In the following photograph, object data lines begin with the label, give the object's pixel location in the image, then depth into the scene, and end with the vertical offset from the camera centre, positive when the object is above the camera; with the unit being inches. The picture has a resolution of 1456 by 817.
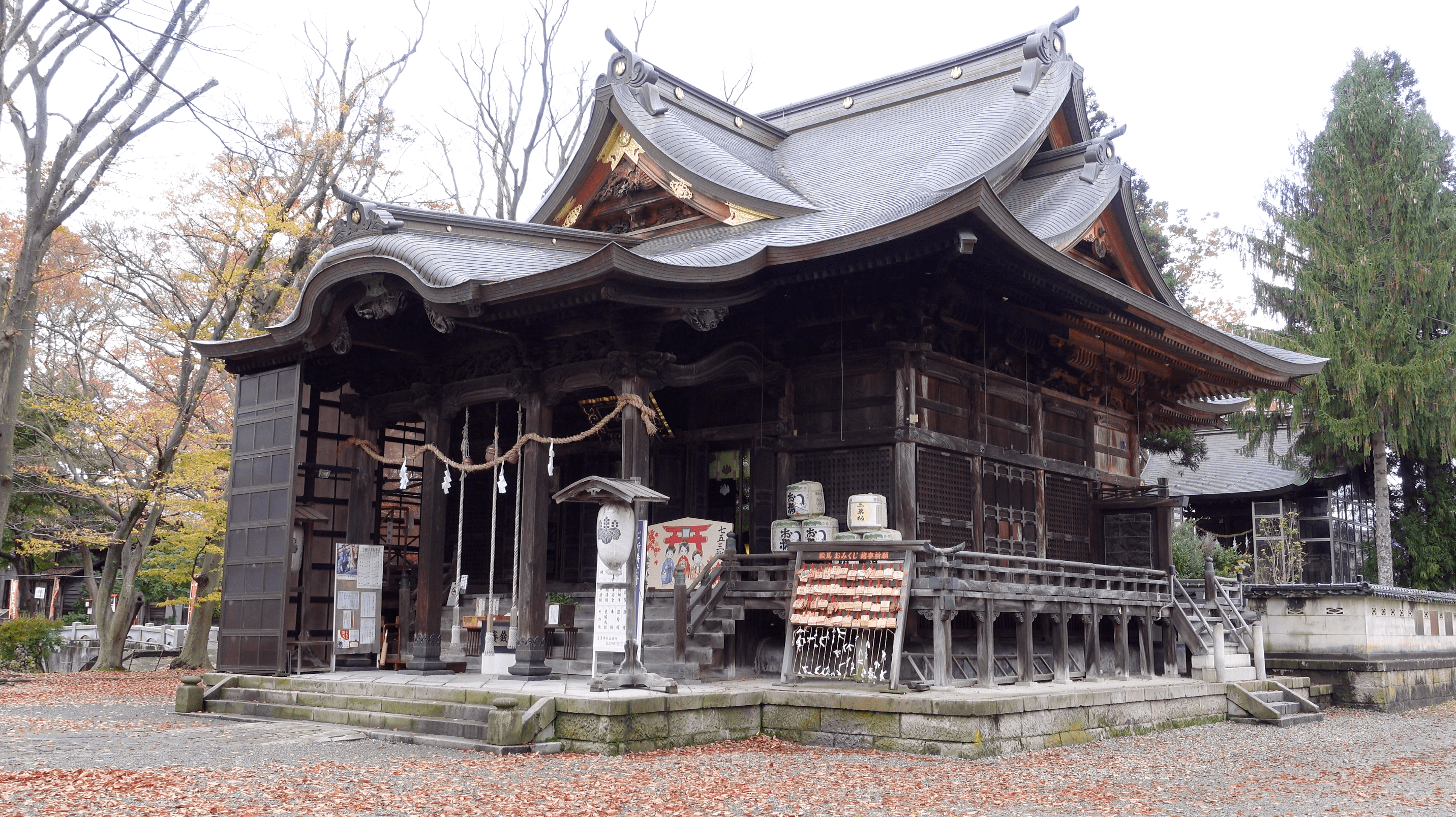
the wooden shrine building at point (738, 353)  480.7 +107.1
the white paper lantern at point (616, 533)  423.5 +12.2
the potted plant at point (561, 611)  507.5 -20.9
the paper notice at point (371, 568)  581.9 -2.5
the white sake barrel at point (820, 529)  505.5 +17.6
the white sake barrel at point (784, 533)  514.6 +15.9
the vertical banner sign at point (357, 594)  570.9 -16.2
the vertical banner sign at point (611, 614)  419.2 -18.1
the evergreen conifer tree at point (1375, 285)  1055.0 +279.9
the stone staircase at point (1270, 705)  542.9 -66.3
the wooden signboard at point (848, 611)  418.3 -16.4
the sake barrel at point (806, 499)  518.0 +31.6
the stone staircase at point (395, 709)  383.6 -58.5
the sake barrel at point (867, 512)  493.4 +24.9
